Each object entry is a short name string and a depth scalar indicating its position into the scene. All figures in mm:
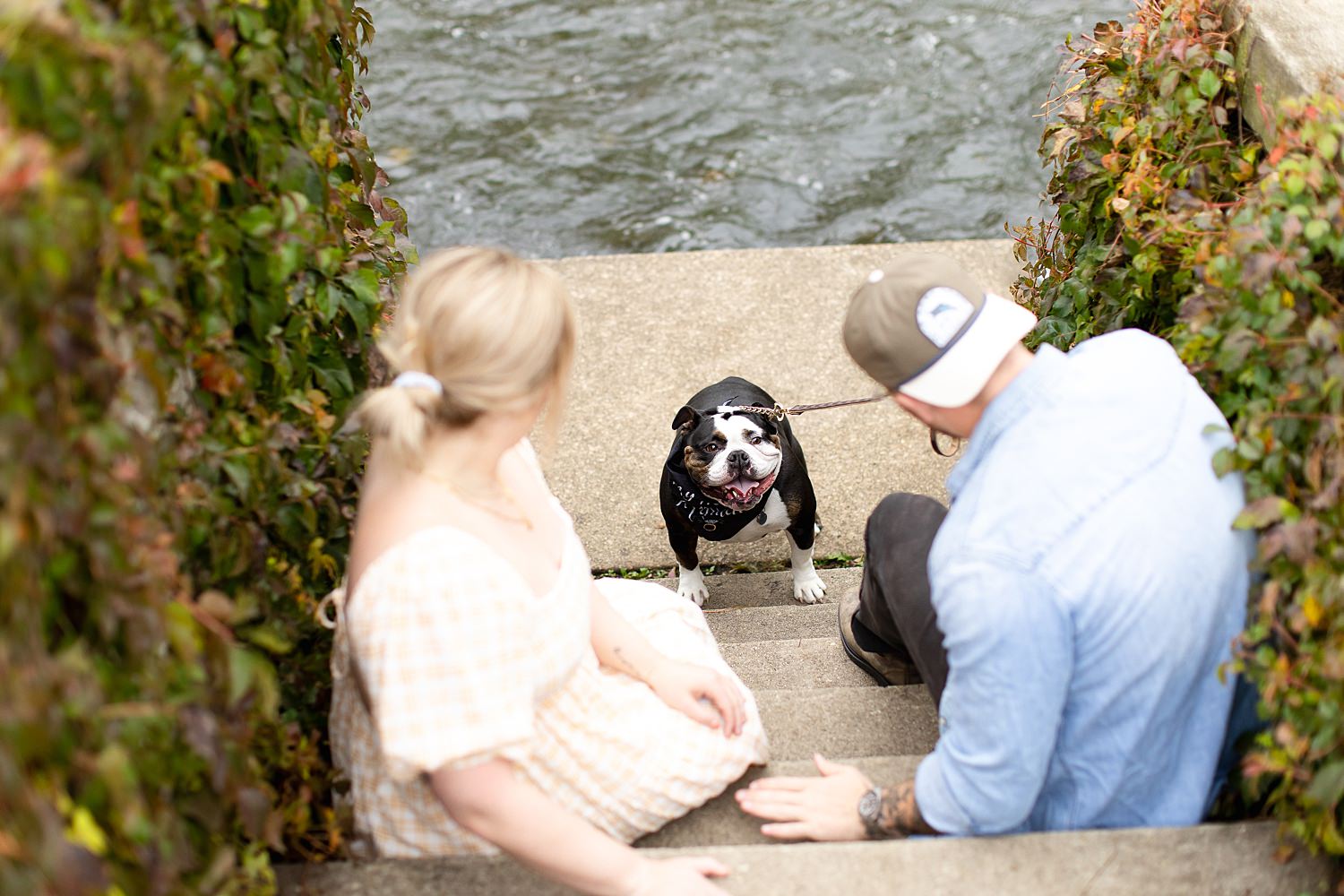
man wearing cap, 2068
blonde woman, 2016
